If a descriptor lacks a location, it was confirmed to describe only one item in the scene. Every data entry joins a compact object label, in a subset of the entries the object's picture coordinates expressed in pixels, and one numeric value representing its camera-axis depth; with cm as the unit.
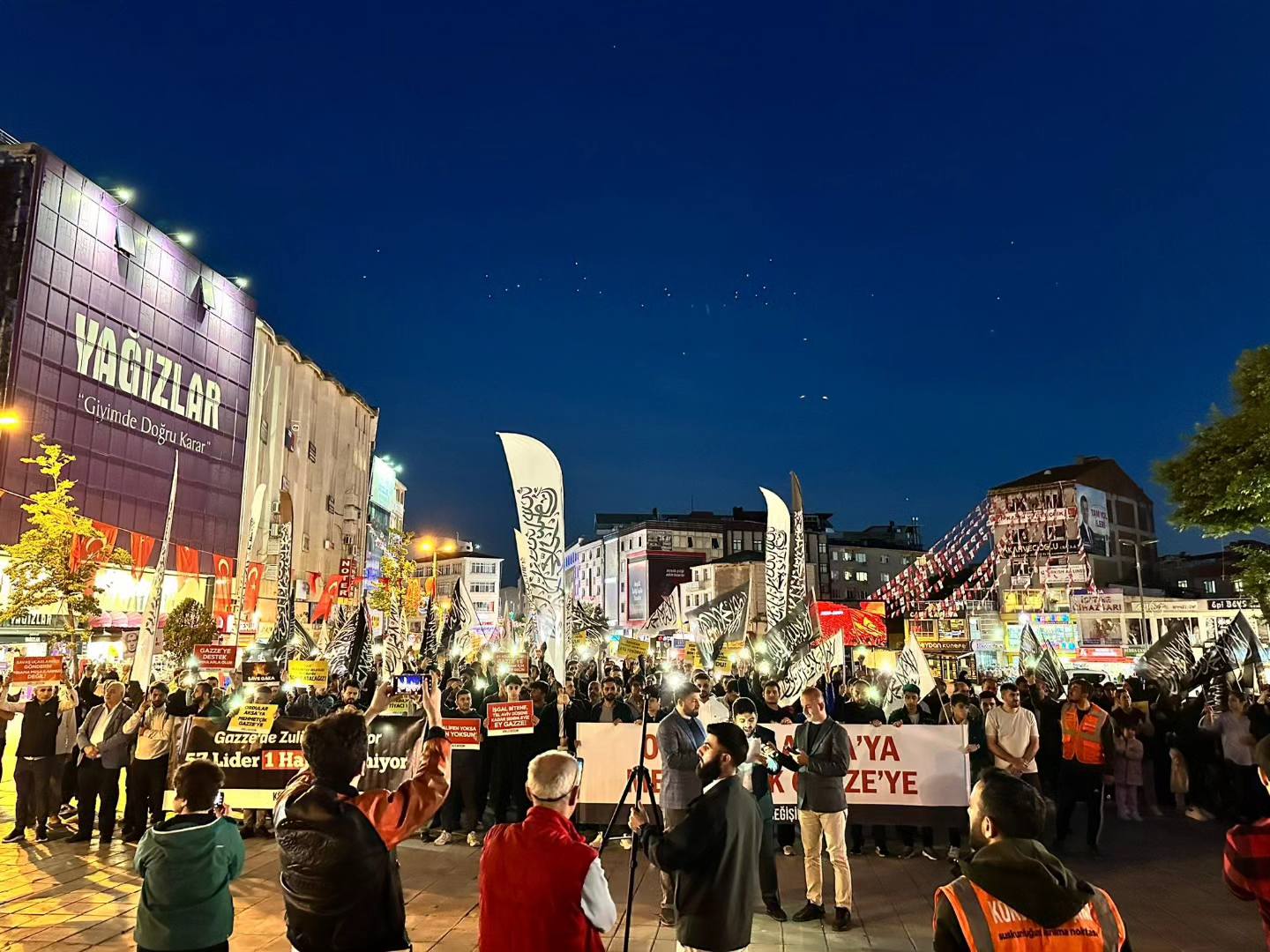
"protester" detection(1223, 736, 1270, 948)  368
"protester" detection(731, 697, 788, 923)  762
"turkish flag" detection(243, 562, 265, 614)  4847
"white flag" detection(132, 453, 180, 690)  1636
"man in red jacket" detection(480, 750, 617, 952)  349
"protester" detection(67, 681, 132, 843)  1034
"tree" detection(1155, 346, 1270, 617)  1725
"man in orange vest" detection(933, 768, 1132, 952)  287
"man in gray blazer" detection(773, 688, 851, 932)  756
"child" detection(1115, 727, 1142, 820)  1219
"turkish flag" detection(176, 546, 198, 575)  4553
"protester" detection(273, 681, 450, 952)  352
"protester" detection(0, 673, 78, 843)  1034
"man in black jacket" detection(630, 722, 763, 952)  456
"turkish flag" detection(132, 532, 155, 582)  3963
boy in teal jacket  420
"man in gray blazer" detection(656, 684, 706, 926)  760
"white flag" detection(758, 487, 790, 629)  2475
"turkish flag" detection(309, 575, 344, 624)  3369
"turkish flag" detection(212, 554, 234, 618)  5162
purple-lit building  3703
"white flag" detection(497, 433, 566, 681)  1820
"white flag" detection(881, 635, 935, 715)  1291
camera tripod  450
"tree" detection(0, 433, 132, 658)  2523
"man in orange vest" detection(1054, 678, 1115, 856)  1038
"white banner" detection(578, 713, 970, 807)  1003
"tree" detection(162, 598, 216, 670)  3366
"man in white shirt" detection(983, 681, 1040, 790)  979
